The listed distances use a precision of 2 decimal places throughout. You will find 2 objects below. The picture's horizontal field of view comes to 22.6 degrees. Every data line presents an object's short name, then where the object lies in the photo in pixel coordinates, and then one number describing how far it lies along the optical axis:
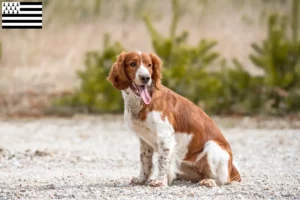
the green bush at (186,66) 20.36
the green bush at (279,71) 20.00
